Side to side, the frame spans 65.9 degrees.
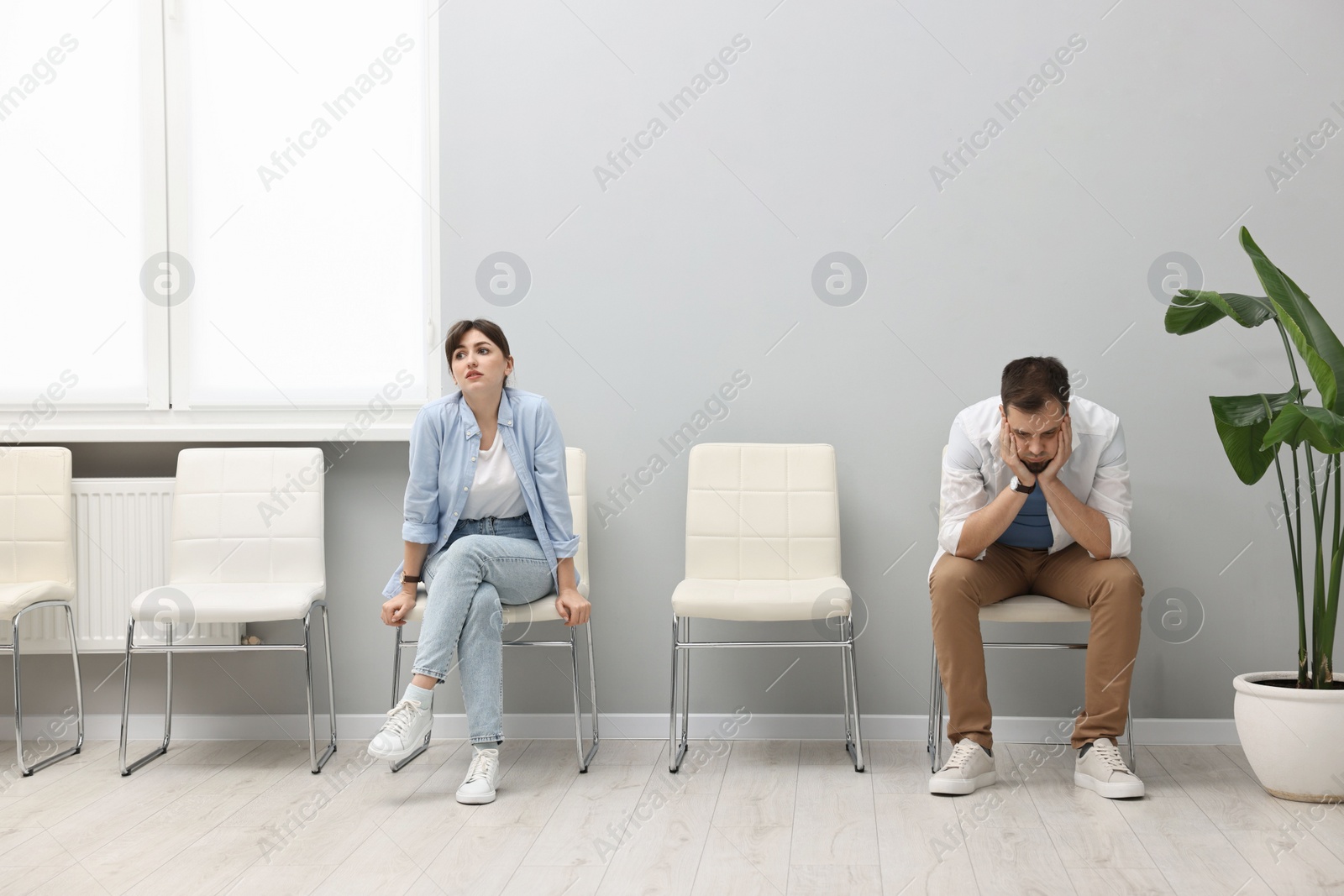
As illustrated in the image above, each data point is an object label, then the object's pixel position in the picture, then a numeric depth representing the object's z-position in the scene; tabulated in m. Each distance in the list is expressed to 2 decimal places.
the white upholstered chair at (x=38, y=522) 2.90
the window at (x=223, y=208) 3.10
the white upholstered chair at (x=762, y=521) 2.86
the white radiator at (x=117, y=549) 2.97
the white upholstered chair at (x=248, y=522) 2.91
